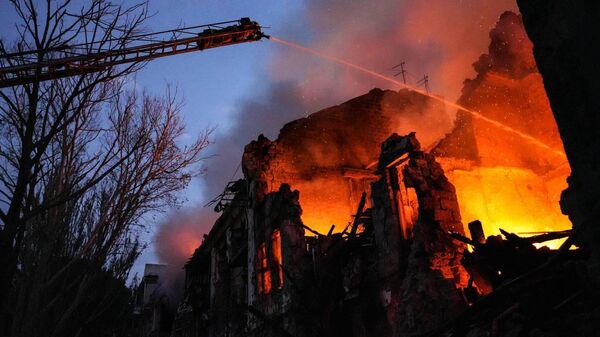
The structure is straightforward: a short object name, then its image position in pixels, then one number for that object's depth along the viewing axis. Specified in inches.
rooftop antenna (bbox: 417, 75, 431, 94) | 944.3
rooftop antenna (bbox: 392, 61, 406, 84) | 970.1
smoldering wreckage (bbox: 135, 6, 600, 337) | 181.0
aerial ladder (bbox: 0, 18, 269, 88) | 275.7
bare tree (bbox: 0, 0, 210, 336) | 228.8
